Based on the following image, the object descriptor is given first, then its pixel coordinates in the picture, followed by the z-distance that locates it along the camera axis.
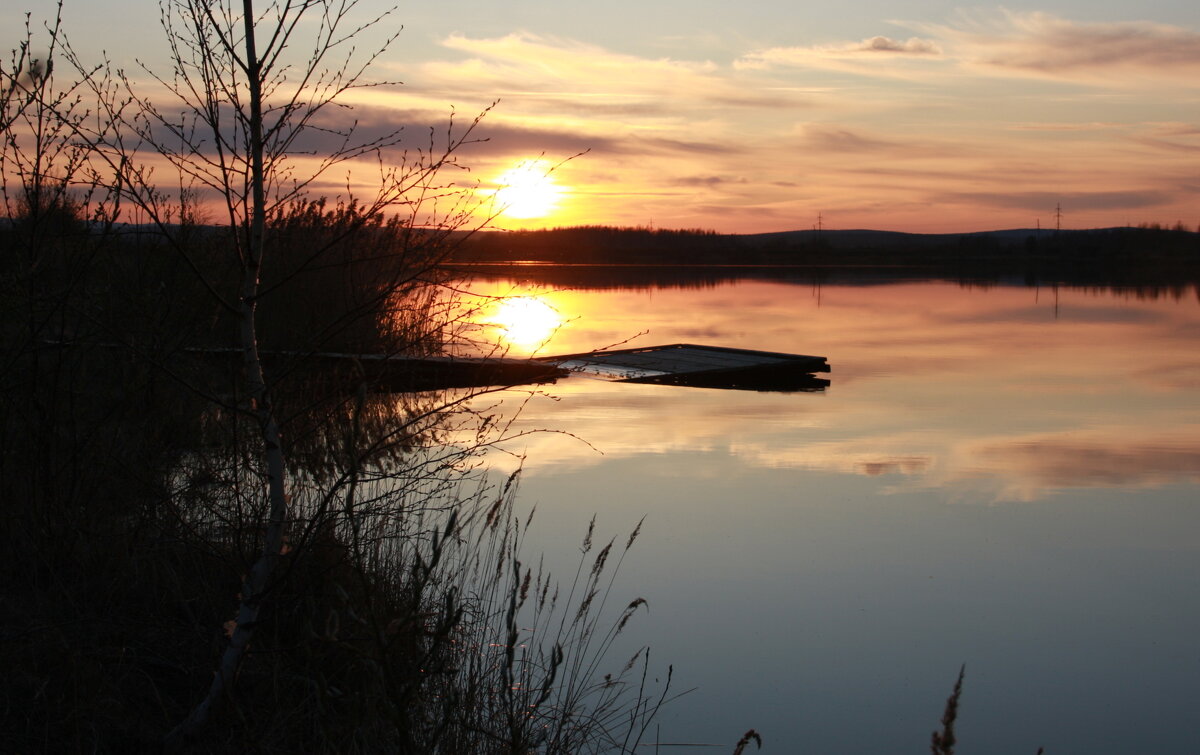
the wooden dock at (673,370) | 11.70
